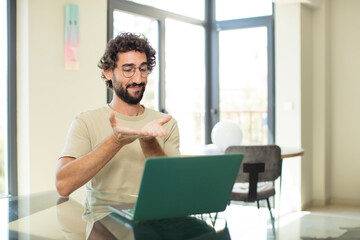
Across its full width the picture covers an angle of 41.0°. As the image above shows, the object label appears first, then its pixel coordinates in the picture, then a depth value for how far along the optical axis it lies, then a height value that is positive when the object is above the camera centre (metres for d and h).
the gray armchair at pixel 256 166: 3.16 -0.38
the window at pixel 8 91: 3.34 +0.14
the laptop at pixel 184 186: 1.11 -0.19
